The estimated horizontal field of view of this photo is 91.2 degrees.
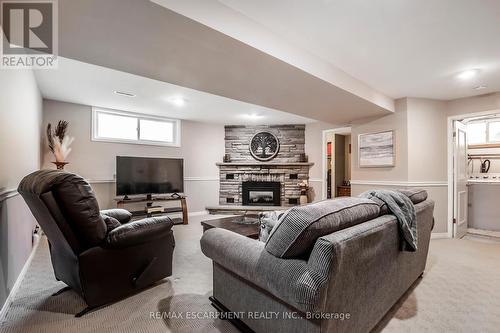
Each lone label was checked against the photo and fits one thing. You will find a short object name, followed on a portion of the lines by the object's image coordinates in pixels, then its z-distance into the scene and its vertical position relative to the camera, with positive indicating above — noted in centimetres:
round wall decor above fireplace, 620 +53
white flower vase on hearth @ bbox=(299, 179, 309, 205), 597 -58
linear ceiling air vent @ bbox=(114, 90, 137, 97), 380 +117
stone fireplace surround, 615 +2
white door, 400 -26
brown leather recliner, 162 -56
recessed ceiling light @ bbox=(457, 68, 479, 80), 289 +112
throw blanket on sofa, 163 -32
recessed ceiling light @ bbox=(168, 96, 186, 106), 409 +116
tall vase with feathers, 391 +43
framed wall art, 404 +29
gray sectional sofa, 109 -53
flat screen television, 462 -16
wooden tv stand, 460 -75
